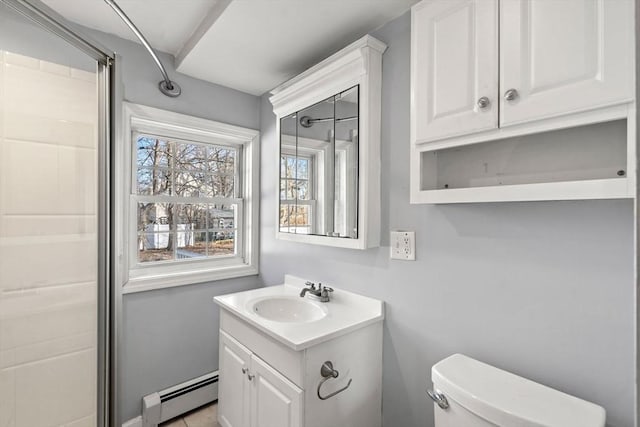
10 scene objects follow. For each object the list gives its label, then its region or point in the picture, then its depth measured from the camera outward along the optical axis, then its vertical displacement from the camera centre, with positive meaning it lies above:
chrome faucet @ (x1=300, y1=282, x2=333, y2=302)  1.69 -0.45
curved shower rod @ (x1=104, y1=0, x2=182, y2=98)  1.72 +0.79
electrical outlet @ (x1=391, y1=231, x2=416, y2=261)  1.37 -0.15
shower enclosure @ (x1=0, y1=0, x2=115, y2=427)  1.06 -0.07
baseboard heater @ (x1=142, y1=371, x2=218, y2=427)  1.82 -1.20
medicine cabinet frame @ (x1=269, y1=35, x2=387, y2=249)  1.43 +0.47
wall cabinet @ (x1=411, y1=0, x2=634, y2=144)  0.74 +0.44
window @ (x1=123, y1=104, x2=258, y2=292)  1.96 +0.08
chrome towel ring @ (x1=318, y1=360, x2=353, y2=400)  1.24 -0.66
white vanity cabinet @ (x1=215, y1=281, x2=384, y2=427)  1.22 -0.70
